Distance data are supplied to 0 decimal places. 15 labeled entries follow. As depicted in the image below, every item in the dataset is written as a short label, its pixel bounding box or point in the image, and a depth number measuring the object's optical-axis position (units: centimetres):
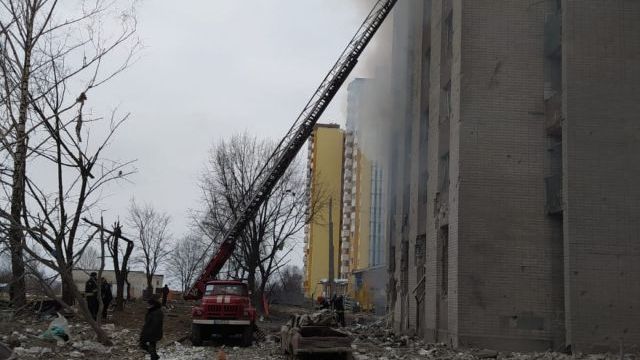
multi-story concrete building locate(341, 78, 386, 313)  6001
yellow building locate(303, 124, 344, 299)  9419
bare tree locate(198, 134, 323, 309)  3394
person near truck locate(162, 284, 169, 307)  3095
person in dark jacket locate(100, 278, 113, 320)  2033
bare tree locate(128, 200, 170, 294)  6199
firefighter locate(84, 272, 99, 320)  1969
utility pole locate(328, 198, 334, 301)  2911
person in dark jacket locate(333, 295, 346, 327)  2362
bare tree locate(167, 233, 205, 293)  7604
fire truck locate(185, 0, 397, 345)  2303
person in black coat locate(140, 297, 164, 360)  1197
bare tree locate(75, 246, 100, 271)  6696
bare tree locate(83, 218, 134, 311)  2331
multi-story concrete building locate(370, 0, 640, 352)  1502
